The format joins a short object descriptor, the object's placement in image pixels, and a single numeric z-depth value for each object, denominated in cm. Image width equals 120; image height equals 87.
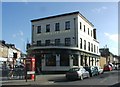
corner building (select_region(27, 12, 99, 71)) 1557
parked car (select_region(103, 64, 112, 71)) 2111
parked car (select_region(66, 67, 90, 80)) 1067
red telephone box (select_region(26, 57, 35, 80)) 1001
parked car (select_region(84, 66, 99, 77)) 1295
